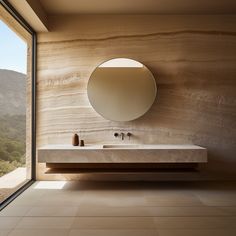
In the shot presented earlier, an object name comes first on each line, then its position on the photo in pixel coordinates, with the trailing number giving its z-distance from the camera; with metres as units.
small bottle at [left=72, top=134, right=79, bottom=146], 4.32
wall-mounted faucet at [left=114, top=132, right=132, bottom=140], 4.59
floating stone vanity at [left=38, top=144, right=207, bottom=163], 3.91
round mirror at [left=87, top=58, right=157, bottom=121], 4.54
